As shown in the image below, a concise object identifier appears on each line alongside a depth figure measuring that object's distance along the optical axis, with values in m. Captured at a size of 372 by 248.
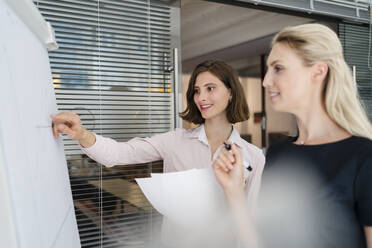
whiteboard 0.48
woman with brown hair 1.50
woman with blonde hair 0.78
